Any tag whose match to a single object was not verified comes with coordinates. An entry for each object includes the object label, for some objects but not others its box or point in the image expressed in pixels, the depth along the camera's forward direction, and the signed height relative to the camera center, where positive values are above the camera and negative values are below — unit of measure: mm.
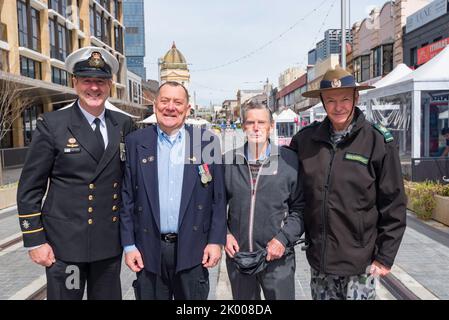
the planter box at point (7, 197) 9570 -1361
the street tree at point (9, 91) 13486 +1841
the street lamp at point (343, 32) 15742 +4369
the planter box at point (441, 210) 7021 -1346
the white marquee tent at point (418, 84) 9133 +1289
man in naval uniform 2604 -332
